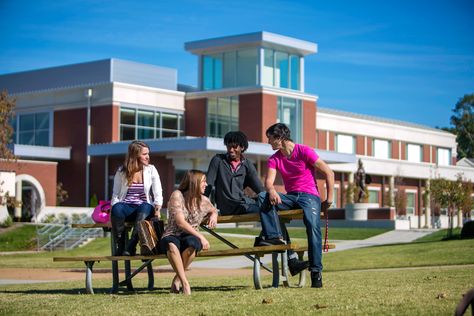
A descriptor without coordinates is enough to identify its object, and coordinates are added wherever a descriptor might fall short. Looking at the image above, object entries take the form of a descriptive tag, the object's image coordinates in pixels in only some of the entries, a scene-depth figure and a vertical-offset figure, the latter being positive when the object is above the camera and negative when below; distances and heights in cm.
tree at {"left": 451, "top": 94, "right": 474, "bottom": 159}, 10988 +1060
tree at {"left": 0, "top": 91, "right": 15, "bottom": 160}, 3850 +371
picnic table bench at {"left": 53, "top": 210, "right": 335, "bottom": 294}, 1090 -61
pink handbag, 1293 -6
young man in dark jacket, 1168 +42
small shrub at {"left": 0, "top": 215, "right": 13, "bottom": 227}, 4075 -61
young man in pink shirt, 1096 +23
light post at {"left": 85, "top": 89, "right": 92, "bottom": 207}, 5400 +427
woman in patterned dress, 1080 -17
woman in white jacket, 1180 +22
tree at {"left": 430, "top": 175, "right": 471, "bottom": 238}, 3647 +69
